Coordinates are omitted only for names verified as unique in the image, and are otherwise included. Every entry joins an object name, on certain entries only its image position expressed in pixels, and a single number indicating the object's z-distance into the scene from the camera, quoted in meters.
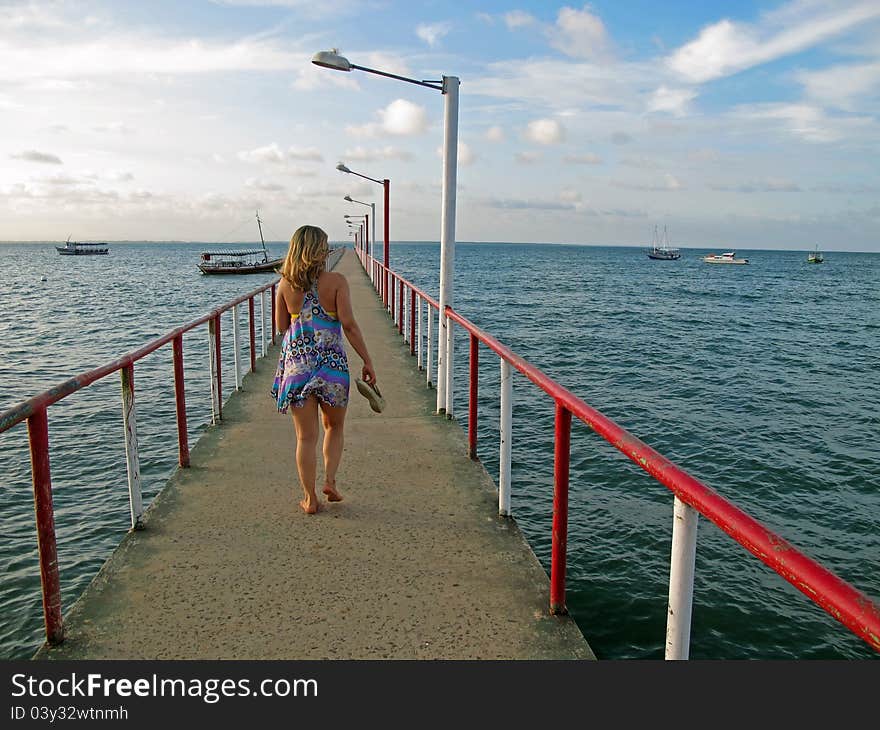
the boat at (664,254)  146.62
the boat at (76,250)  144.25
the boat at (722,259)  128.84
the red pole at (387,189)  25.17
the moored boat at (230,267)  65.69
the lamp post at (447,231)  6.29
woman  3.96
